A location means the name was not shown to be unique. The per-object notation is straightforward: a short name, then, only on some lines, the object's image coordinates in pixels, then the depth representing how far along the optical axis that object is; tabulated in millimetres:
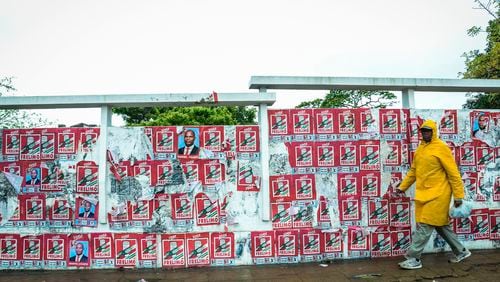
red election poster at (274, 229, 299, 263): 4703
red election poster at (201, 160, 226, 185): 4711
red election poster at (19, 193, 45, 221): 4637
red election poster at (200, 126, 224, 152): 4734
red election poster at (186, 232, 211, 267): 4633
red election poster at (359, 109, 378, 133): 4941
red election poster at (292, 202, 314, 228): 4750
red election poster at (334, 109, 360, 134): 4918
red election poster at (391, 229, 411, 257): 4887
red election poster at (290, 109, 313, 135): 4844
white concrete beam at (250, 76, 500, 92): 4660
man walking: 4293
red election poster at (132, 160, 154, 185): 4676
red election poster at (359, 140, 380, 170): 4902
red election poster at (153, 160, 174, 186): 4684
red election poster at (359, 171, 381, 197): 4883
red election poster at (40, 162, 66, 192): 4668
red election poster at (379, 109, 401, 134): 4969
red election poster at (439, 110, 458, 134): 5070
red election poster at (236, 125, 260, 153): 4758
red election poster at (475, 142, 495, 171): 5148
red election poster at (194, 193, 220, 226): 4672
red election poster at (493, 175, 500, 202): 5164
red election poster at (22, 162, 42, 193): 4664
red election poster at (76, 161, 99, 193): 4652
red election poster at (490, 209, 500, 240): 5125
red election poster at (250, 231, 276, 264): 4680
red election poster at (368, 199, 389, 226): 4867
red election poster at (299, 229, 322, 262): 4742
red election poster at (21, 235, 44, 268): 4617
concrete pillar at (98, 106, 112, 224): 4574
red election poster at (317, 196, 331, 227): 4789
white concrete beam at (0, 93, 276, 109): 4512
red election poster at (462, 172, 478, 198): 5105
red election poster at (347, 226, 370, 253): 4816
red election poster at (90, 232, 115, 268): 4598
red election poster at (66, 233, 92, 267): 4590
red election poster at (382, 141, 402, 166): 4945
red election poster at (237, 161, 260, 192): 4719
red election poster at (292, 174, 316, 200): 4789
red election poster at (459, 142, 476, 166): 5117
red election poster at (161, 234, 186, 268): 4609
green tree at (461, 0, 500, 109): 14307
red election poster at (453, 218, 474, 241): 5070
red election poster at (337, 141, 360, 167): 4887
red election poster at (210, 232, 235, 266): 4652
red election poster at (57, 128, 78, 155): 4695
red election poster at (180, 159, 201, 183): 4703
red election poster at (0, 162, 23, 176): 4680
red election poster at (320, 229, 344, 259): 4773
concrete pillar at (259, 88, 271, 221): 4660
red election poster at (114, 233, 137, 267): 4598
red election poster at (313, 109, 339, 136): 4887
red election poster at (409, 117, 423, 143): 4967
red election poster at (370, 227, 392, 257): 4852
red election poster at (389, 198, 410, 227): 4902
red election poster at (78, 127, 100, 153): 4691
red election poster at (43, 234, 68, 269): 4605
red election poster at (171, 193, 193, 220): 4664
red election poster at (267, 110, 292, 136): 4809
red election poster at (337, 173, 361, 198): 4848
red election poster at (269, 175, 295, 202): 4746
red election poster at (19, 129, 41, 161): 4691
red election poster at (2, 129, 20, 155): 4695
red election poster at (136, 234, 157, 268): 4602
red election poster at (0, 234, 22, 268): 4621
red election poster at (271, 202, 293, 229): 4719
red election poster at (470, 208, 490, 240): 5102
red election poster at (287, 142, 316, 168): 4816
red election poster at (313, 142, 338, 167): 4855
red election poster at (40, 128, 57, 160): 4691
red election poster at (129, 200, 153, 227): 4637
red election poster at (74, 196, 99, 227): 4617
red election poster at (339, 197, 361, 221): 4832
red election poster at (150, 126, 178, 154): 4707
